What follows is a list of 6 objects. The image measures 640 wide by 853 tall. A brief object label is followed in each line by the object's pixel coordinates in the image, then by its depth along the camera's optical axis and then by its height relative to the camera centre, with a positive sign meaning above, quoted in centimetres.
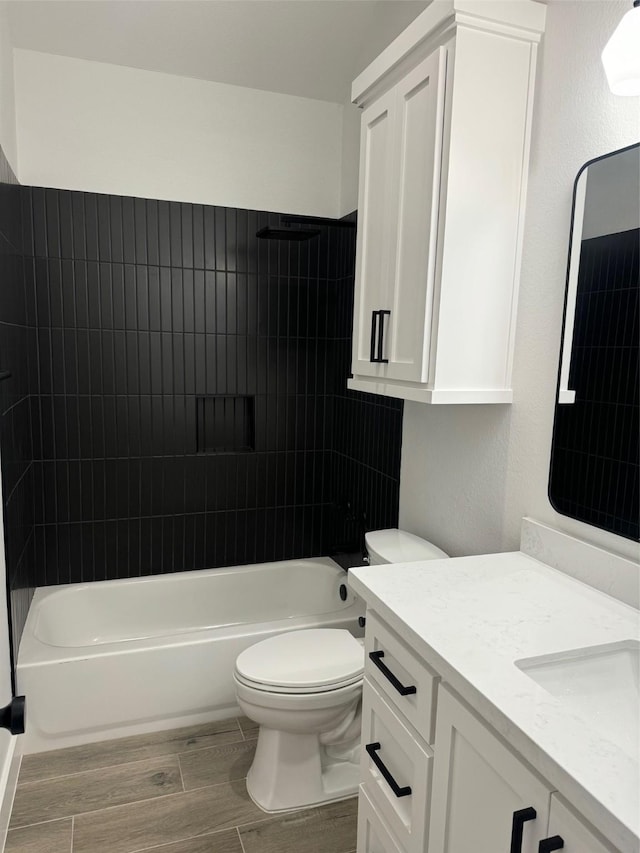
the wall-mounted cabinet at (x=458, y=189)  148 +43
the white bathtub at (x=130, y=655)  219 -129
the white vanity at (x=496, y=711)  78 -57
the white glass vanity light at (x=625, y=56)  112 +58
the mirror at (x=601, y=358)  127 -1
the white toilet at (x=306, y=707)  186 -116
